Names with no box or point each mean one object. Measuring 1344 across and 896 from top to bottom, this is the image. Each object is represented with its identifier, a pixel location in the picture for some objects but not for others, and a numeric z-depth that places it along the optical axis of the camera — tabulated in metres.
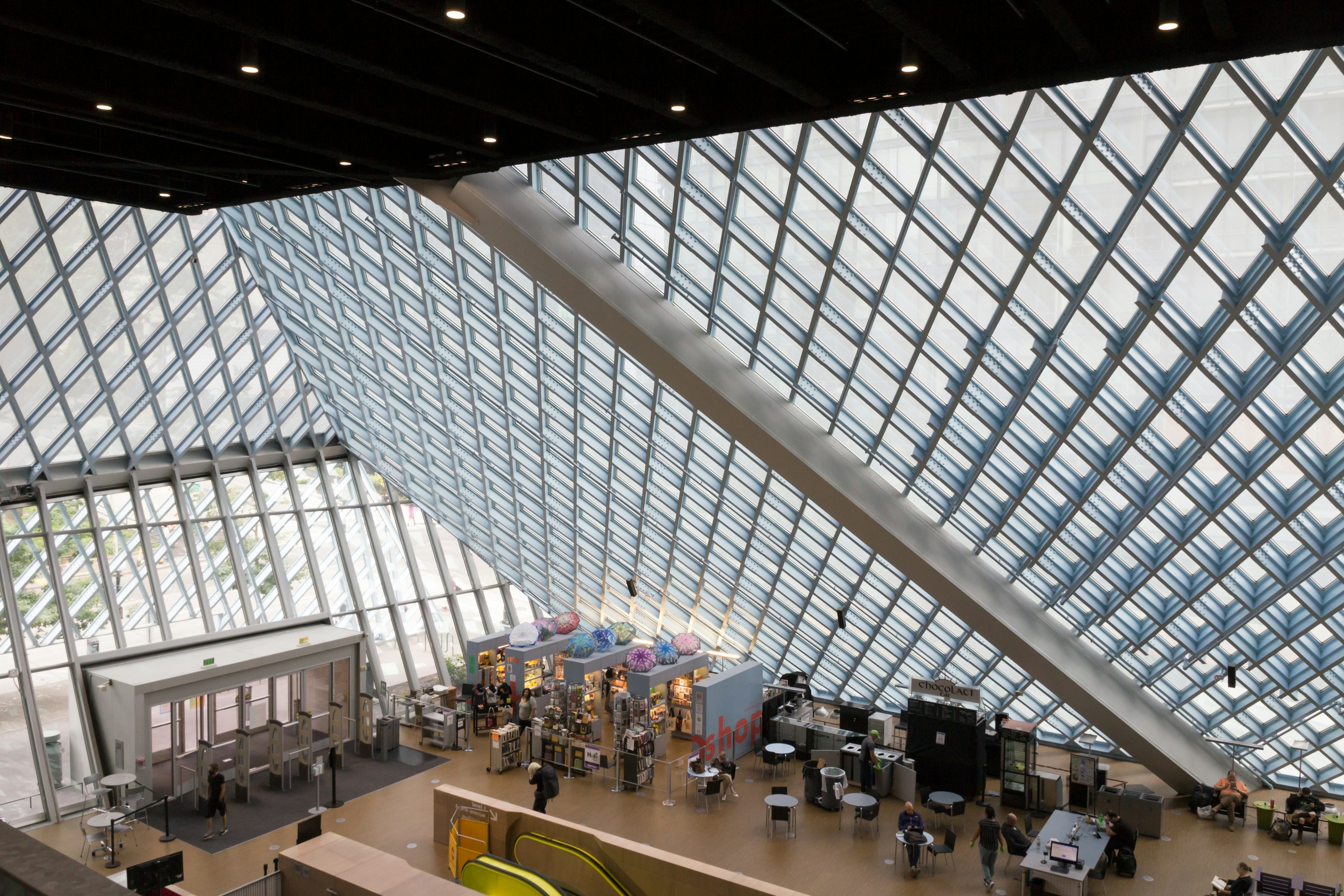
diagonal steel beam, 18.12
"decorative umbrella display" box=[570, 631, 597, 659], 31.44
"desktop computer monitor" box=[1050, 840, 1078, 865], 18.86
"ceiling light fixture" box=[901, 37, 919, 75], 9.09
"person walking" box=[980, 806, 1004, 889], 19.59
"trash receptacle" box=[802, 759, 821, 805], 24.41
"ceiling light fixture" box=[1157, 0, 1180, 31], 8.22
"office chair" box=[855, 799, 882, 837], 22.00
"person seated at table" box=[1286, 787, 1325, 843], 22.33
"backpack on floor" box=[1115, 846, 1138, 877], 20.25
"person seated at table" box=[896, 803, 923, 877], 20.17
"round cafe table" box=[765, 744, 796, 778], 26.23
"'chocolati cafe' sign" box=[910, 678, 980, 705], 26.02
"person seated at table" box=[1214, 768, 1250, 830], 23.14
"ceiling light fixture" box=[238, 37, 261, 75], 9.12
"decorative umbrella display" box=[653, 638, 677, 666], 31.06
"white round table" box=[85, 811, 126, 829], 20.67
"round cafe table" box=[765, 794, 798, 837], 22.14
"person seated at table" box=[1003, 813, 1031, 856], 20.41
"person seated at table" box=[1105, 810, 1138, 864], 20.34
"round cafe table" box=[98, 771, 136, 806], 22.48
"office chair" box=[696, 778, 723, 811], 24.28
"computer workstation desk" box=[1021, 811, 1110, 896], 18.78
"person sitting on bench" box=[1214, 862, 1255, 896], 18.06
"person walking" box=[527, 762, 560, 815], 22.06
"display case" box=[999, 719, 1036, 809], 24.41
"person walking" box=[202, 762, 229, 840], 21.83
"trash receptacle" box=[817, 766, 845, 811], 23.84
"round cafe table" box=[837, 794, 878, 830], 21.95
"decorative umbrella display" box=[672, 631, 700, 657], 31.64
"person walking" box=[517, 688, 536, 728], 29.52
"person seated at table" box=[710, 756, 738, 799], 24.91
